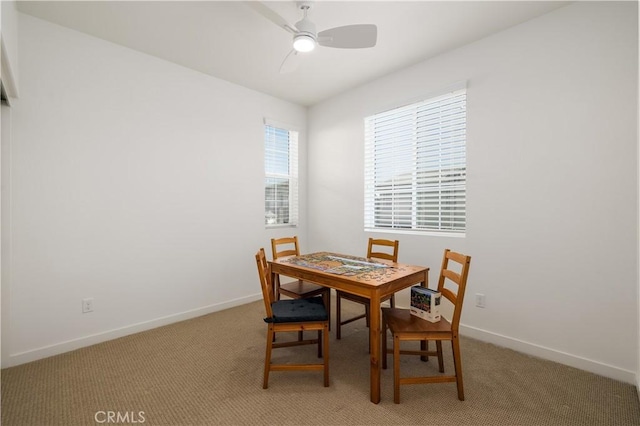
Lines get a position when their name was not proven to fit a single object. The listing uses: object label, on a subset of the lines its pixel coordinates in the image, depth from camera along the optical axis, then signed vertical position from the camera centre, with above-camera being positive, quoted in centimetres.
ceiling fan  191 +120
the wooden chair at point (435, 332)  173 -74
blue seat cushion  192 -70
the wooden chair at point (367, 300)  246 -73
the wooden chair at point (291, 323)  188 -75
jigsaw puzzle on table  215 -45
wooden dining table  177 -46
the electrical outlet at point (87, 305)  250 -81
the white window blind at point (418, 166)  282 +47
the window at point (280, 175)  395 +49
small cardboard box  189 -62
